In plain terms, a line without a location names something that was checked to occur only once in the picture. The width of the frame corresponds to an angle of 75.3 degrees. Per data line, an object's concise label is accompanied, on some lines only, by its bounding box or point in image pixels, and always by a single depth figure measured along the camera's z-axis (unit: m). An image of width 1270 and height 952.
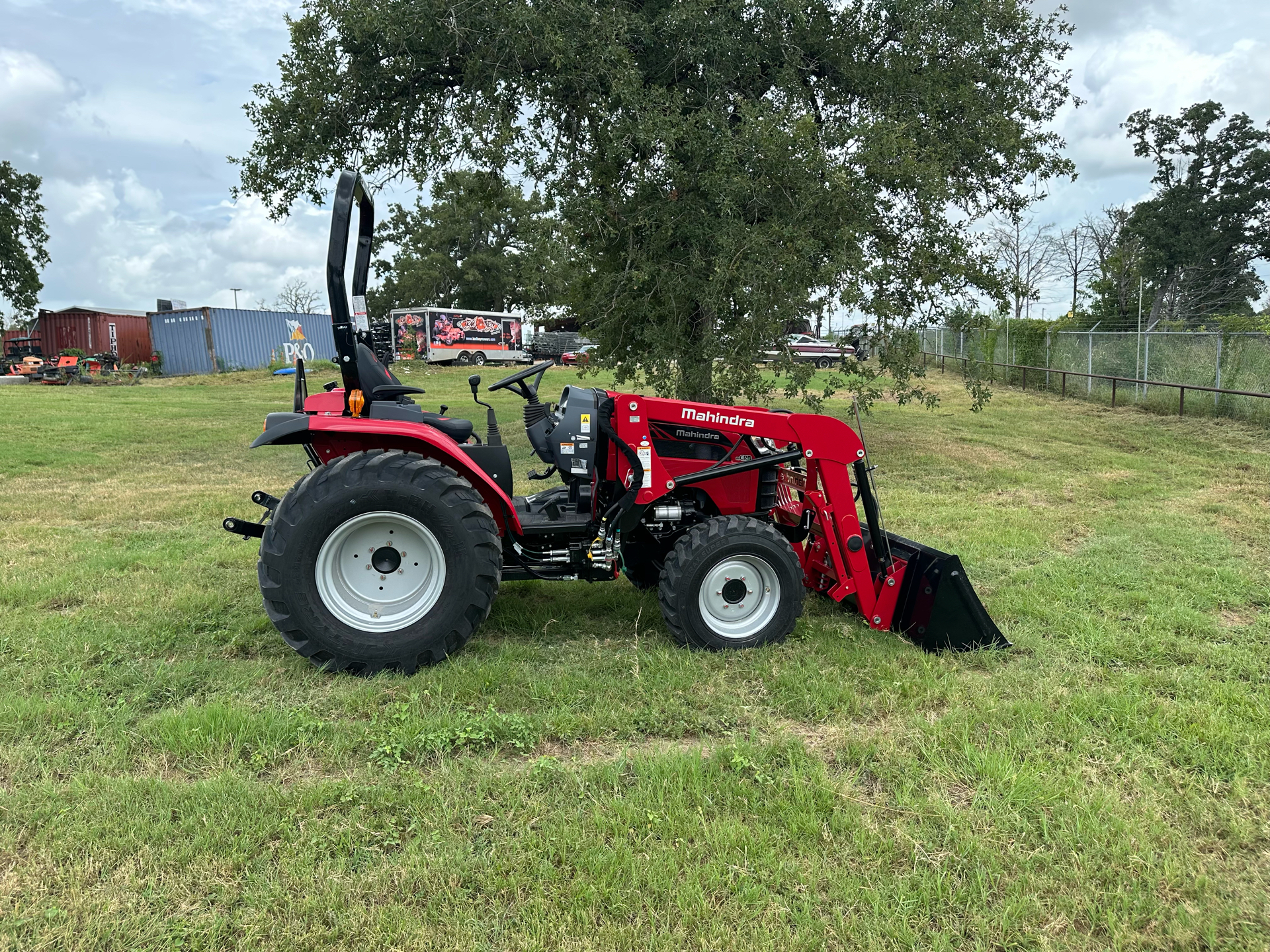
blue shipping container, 31.97
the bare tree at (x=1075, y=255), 38.22
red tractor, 3.88
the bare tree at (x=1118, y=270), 35.53
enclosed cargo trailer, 35.28
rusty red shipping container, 35.69
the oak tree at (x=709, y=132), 9.42
